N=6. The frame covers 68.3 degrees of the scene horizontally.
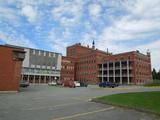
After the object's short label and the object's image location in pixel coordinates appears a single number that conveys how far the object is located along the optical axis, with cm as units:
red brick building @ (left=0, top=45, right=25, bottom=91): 1768
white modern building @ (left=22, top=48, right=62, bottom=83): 5538
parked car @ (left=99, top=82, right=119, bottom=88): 3194
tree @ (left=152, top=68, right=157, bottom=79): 6743
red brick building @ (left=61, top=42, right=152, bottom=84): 5241
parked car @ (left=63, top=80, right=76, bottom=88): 3210
